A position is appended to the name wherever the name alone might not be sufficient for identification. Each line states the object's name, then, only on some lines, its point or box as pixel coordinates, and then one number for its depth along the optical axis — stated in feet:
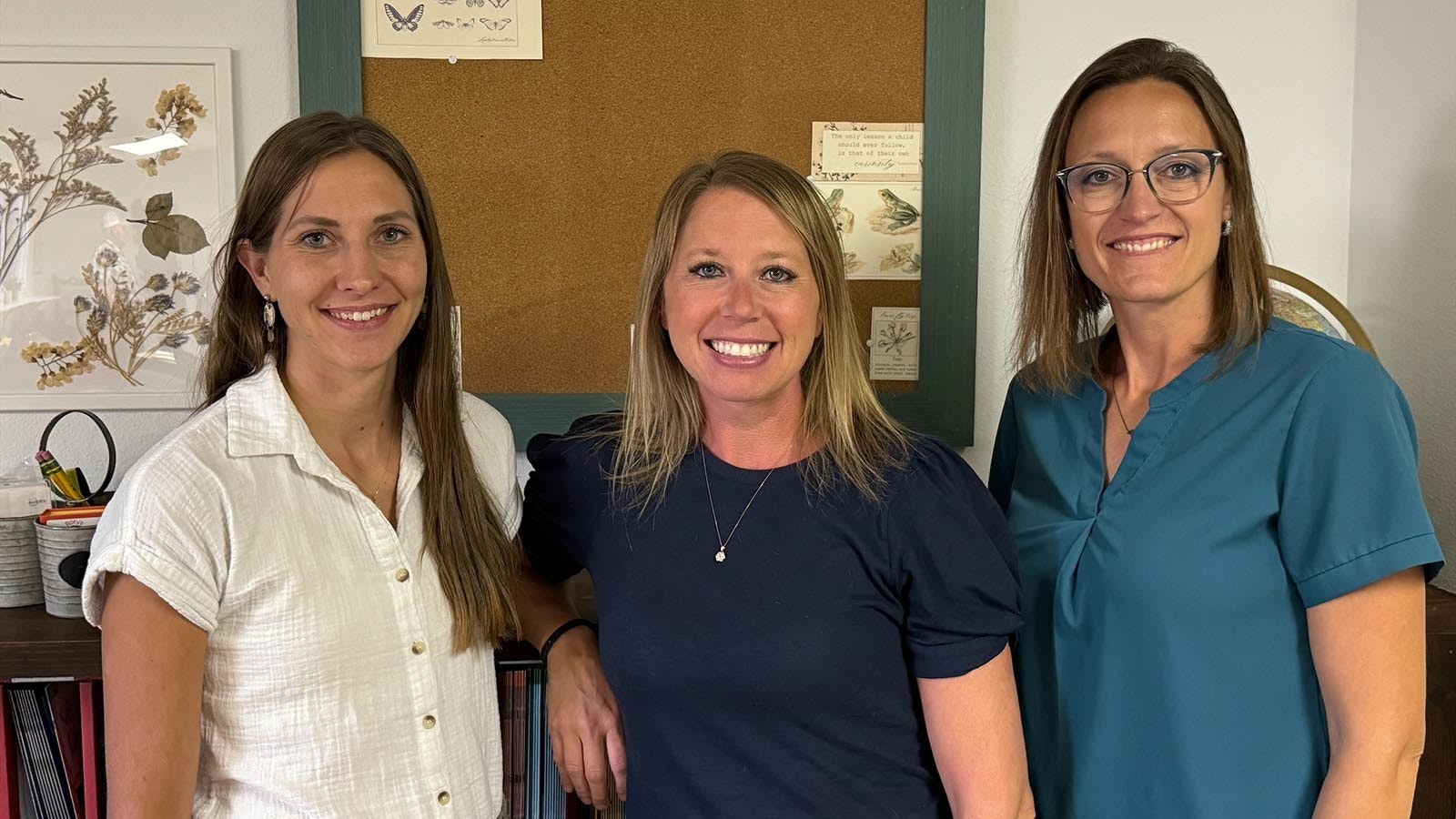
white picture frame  6.02
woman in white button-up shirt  3.57
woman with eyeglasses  3.76
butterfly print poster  6.06
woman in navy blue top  3.97
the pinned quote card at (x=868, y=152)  6.24
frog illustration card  6.27
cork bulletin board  6.15
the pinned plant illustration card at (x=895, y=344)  6.41
